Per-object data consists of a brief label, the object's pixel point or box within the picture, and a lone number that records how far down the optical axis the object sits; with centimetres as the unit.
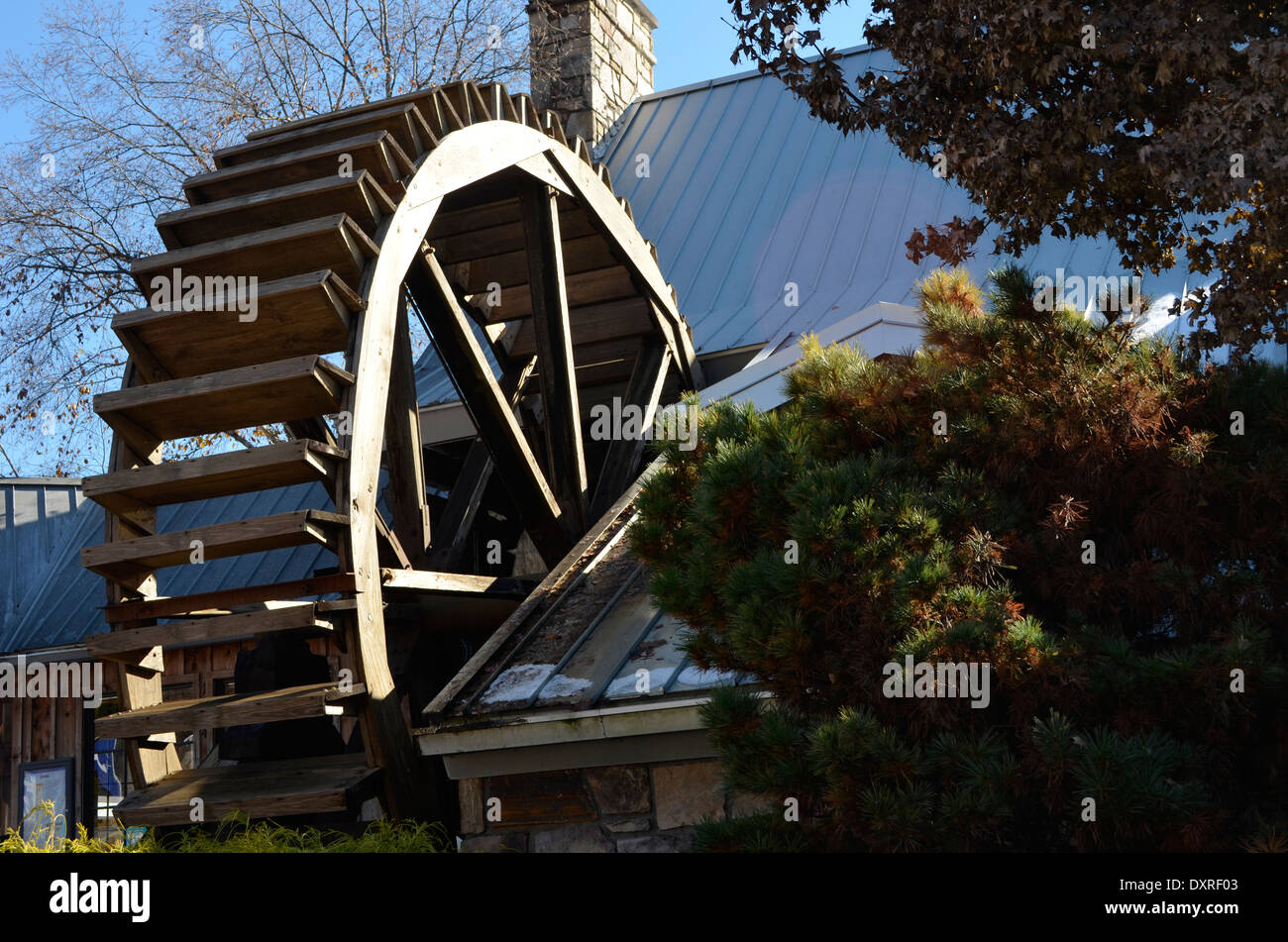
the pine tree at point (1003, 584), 327
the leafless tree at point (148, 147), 1491
